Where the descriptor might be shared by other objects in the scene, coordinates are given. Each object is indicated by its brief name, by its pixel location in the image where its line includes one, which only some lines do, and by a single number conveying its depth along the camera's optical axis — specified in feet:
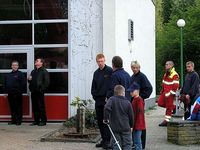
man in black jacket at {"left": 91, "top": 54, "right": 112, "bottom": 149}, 35.76
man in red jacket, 48.03
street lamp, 99.38
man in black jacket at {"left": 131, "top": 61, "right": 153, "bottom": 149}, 36.04
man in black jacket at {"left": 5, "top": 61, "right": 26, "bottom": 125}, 49.47
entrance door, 51.08
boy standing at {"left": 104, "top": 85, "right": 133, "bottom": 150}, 29.99
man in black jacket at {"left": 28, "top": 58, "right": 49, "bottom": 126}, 48.55
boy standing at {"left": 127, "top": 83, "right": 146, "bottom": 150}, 33.29
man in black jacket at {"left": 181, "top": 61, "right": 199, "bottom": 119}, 45.09
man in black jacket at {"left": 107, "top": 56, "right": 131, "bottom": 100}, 33.73
